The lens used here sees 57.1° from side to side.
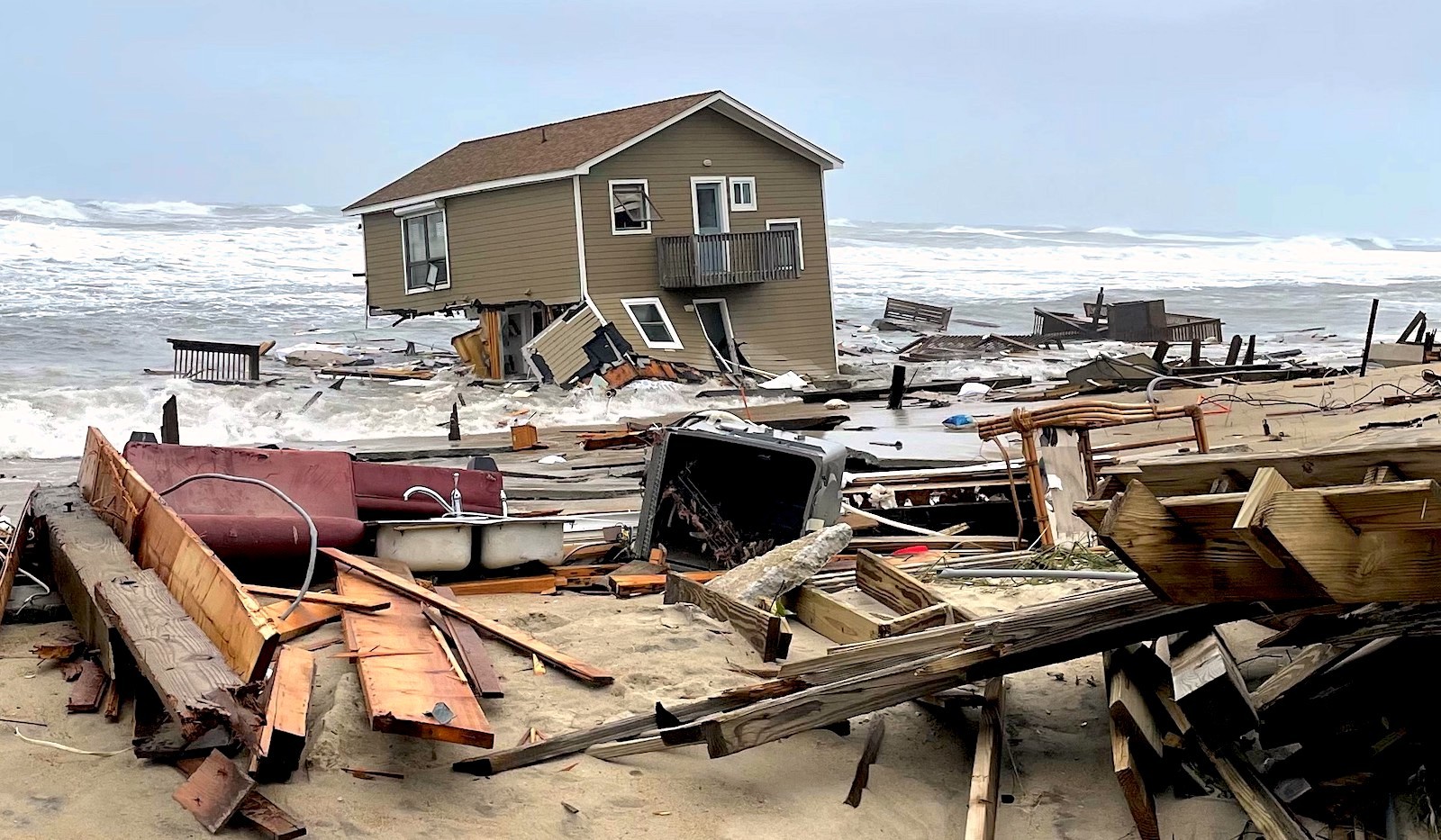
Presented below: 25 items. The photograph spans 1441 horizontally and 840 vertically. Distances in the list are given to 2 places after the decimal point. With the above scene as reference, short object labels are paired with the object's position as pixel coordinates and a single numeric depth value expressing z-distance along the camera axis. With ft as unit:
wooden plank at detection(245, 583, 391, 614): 19.16
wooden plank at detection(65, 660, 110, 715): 15.72
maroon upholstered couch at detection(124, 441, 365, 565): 21.47
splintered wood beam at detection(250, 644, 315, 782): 13.58
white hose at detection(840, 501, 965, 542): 29.84
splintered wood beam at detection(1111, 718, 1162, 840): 13.99
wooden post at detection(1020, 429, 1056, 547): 25.58
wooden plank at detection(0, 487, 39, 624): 19.79
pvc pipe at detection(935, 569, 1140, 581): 21.61
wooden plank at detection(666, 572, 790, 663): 20.59
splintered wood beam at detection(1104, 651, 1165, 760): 14.61
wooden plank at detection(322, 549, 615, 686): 18.89
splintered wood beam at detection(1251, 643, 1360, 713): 14.84
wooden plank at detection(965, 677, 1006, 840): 14.40
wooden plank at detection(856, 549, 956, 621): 21.99
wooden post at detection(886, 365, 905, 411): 75.82
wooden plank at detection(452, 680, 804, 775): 15.33
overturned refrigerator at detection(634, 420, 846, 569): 28.50
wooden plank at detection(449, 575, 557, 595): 24.82
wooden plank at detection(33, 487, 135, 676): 17.17
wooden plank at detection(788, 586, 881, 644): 20.77
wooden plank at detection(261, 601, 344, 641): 18.02
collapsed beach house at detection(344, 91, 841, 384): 97.71
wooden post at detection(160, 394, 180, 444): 44.52
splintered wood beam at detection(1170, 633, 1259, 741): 14.24
